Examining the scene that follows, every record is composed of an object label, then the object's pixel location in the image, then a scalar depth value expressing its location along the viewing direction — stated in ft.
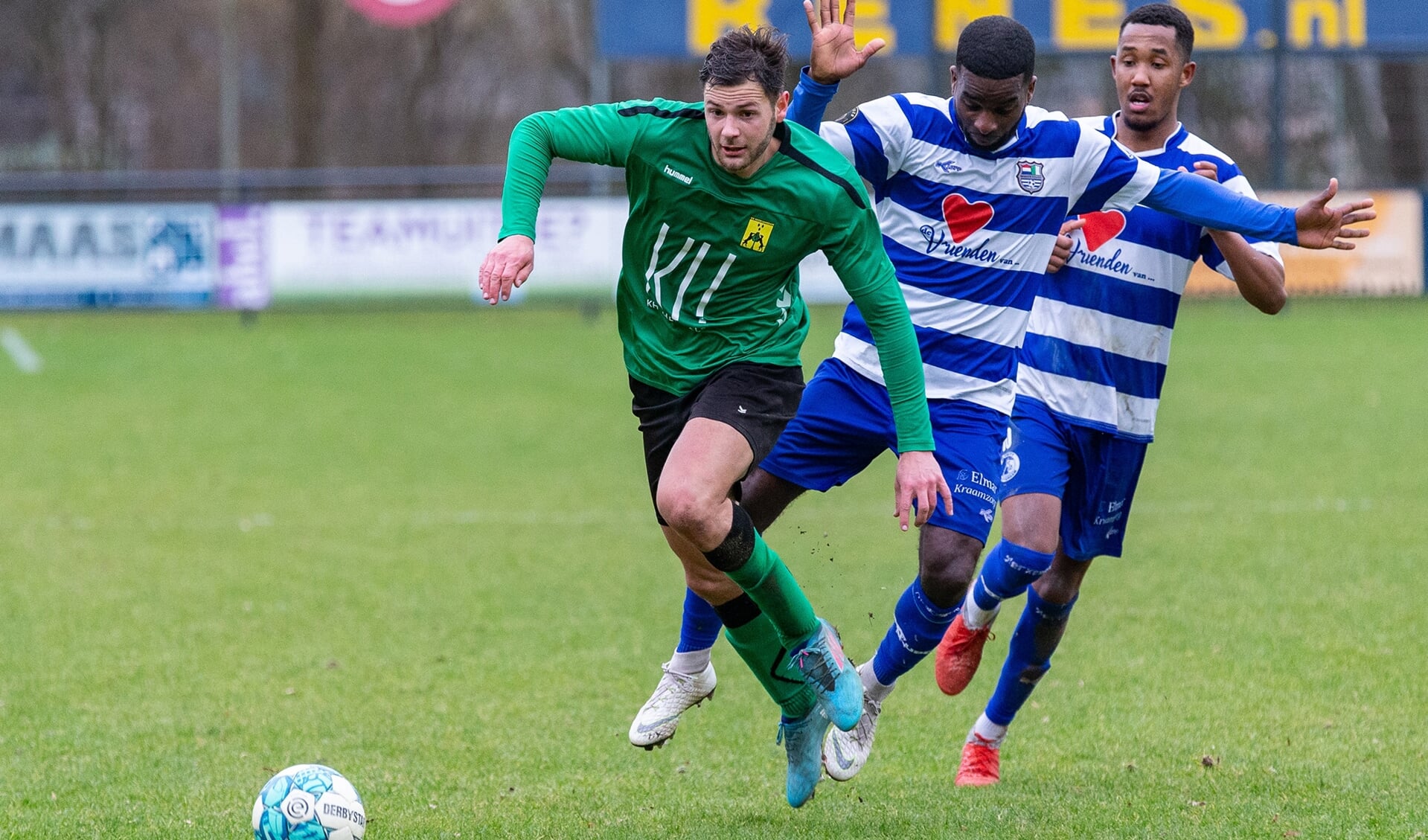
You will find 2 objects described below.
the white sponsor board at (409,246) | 140.77
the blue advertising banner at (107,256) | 140.15
